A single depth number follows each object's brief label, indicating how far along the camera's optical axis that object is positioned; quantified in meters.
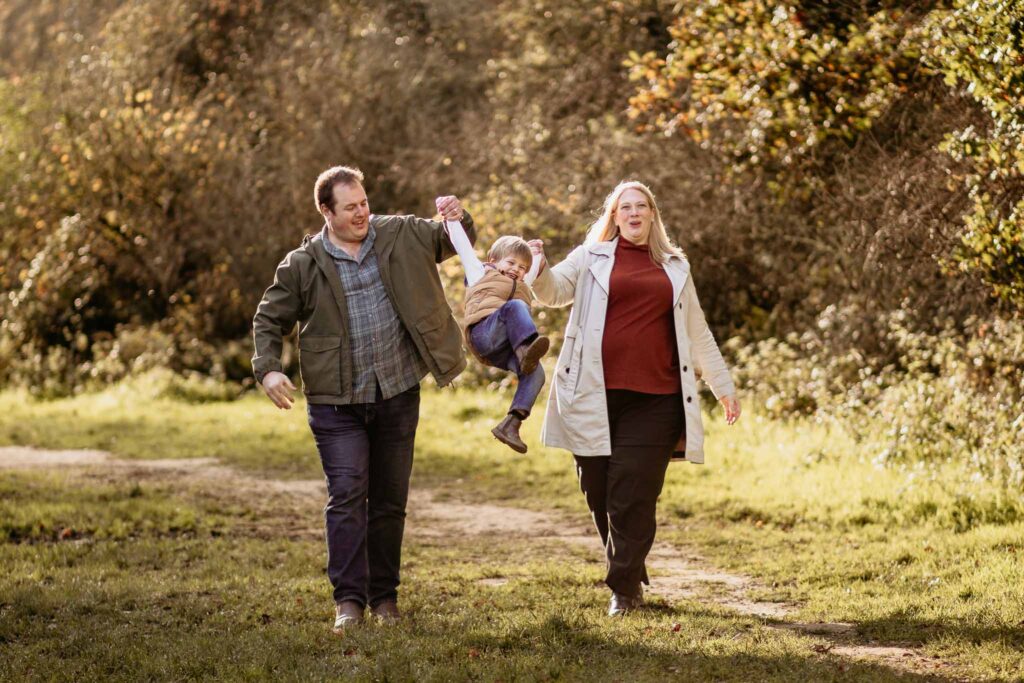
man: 11.76
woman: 12.28
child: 11.16
